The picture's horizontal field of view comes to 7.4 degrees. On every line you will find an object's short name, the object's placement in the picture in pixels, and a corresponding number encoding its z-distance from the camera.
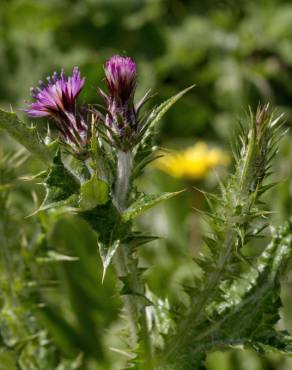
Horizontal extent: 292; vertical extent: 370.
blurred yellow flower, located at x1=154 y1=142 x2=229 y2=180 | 1.15
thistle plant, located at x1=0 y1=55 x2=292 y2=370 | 0.57
